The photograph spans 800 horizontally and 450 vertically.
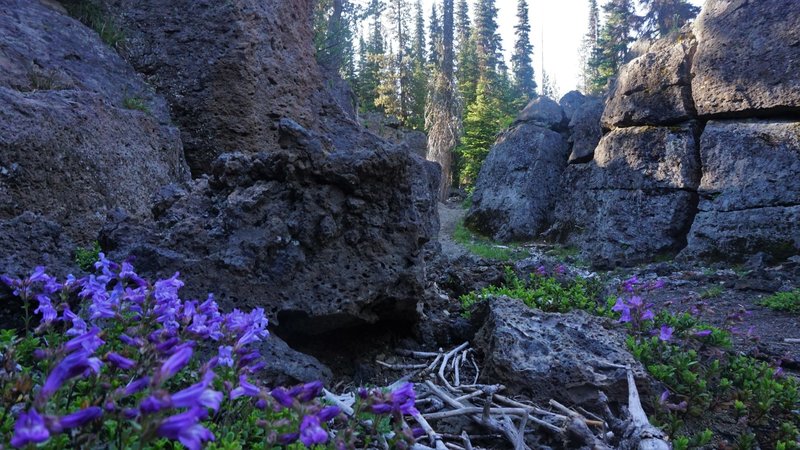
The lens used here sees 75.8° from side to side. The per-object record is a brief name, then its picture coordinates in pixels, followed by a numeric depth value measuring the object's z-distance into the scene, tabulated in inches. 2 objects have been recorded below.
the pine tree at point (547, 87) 2702.0
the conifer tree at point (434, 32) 1938.1
